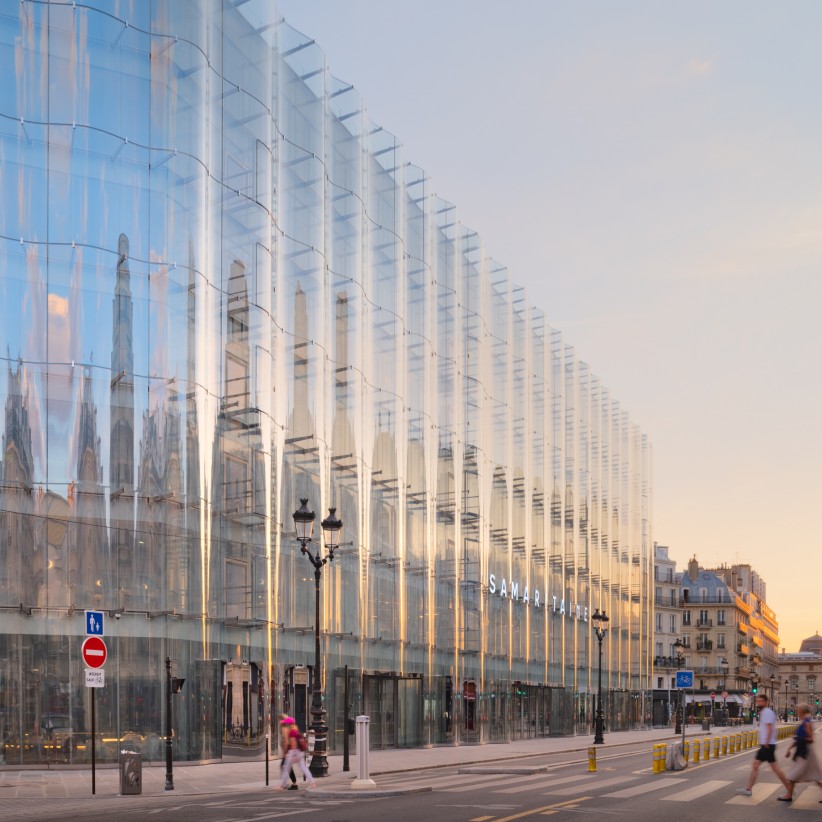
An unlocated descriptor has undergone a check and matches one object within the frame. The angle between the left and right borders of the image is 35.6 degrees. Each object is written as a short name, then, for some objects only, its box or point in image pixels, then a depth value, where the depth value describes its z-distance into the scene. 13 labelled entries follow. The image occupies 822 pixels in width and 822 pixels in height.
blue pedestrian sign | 26.06
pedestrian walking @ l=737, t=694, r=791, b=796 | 25.38
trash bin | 27.17
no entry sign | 25.81
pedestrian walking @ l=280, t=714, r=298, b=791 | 28.08
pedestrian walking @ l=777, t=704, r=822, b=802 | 24.02
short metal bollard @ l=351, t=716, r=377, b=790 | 28.33
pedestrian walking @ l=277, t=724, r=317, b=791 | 28.26
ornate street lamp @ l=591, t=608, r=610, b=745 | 57.56
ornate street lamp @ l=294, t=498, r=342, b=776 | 31.85
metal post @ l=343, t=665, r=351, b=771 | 34.83
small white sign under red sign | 25.70
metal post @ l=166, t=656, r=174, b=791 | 28.56
